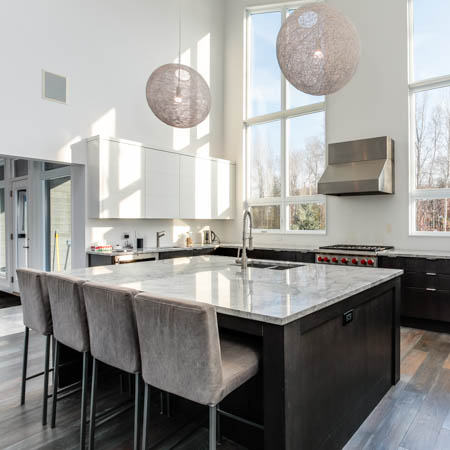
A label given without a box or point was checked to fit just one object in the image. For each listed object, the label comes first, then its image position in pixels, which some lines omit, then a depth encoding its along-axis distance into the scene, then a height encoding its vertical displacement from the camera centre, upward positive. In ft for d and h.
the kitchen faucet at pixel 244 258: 9.36 -0.96
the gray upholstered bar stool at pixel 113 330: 5.85 -1.80
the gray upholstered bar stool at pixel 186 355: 4.79 -1.85
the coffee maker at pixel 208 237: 21.13 -0.93
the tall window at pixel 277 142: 19.35 +4.43
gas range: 14.76 -1.43
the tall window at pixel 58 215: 17.94 +0.35
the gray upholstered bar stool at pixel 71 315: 6.75 -1.78
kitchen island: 5.22 -1.92
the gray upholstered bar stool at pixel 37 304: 7.63 -1.75
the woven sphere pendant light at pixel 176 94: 10.10 +3.55
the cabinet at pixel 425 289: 13.37 -2.60
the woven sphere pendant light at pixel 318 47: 7.66 +3.71
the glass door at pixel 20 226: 20.58 -0.24
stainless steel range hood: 15.06 +2.24
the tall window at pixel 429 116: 15.43 +4.51
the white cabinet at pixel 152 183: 15.47 +1.85
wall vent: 14.57 +5.49
